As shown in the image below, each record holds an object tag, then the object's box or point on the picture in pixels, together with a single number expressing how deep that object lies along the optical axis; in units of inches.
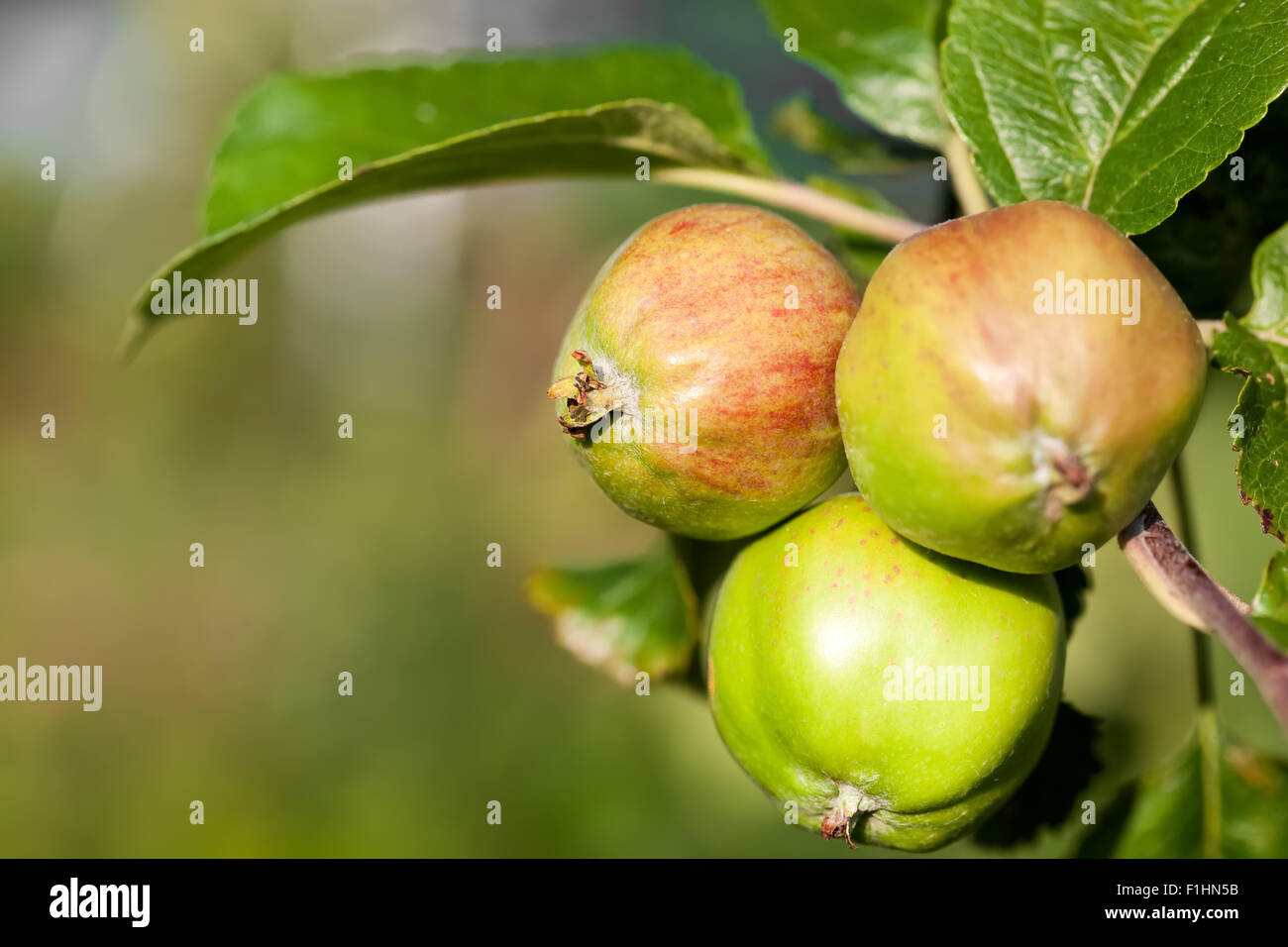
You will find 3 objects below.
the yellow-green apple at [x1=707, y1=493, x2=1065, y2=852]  17.9
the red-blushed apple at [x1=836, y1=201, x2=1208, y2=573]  17.0
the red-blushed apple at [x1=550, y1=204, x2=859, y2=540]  18.0
